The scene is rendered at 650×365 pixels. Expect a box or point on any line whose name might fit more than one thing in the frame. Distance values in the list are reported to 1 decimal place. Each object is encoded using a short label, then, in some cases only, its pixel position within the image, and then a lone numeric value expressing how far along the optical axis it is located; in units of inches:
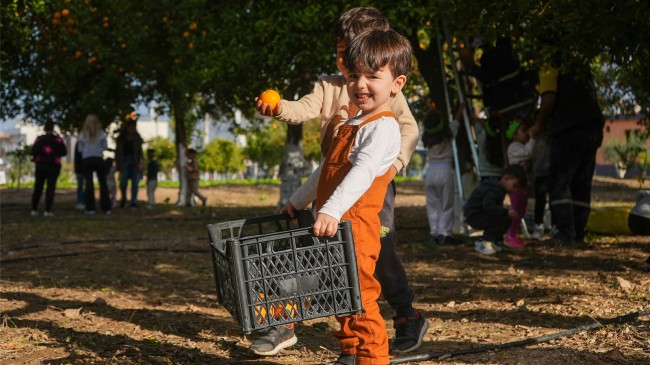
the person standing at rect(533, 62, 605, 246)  357.1
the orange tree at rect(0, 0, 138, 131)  722.8
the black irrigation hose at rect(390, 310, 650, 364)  173.2
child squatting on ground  356.2
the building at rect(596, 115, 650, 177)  1977.1
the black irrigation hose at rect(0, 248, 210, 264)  359.6
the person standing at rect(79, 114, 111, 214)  635.5
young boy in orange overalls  139.6
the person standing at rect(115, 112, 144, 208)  735.7
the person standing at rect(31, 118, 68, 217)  620.7
